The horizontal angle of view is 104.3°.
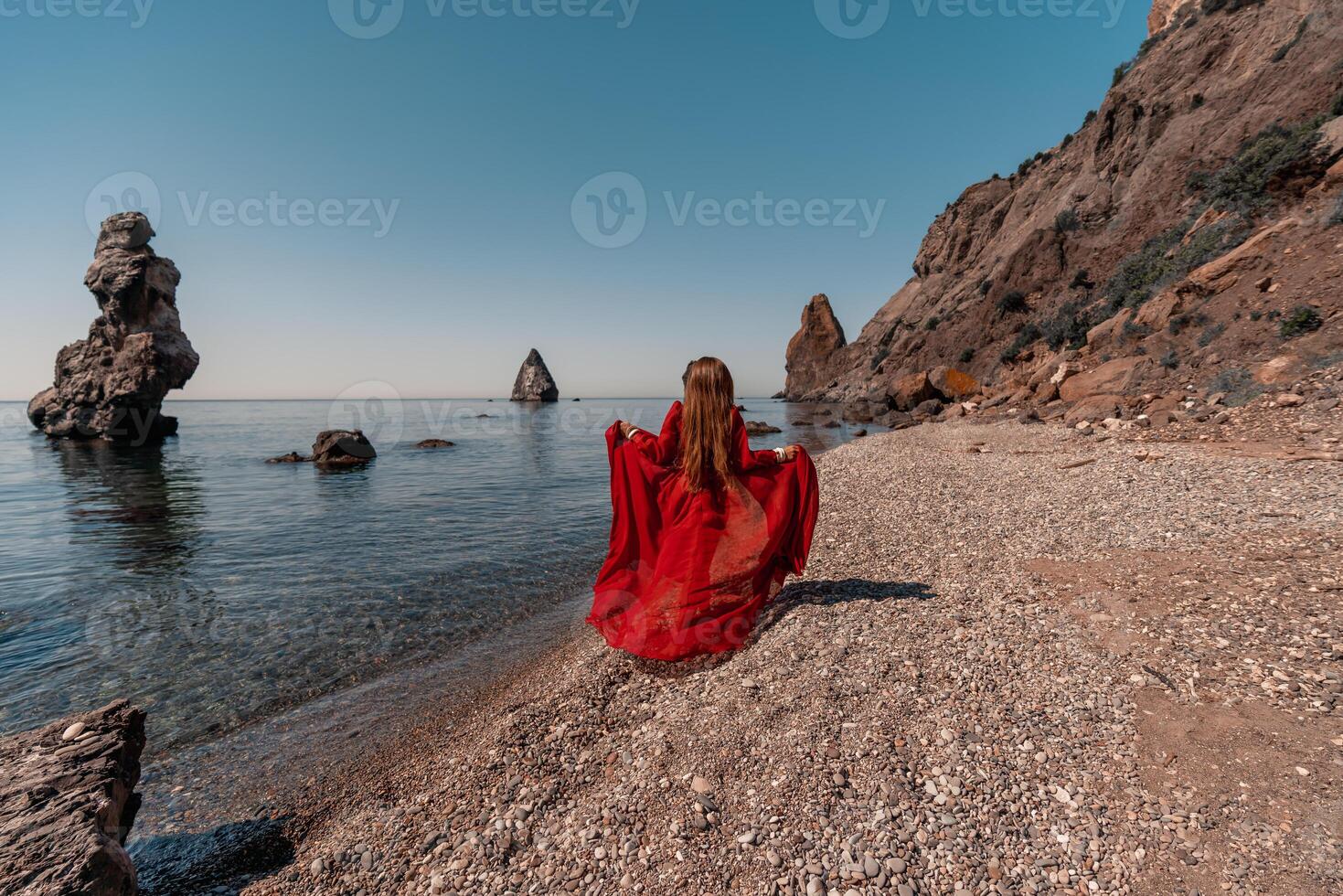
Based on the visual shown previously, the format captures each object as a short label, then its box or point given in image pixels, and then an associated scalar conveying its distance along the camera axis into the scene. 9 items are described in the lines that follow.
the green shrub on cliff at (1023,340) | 29.73
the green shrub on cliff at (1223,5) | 28.83
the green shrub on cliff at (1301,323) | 12.24
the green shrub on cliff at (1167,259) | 17.38
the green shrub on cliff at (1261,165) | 16.36
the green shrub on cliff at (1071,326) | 24.12
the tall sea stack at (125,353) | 40.78
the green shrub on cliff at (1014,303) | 34.24
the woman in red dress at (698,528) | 5.19
